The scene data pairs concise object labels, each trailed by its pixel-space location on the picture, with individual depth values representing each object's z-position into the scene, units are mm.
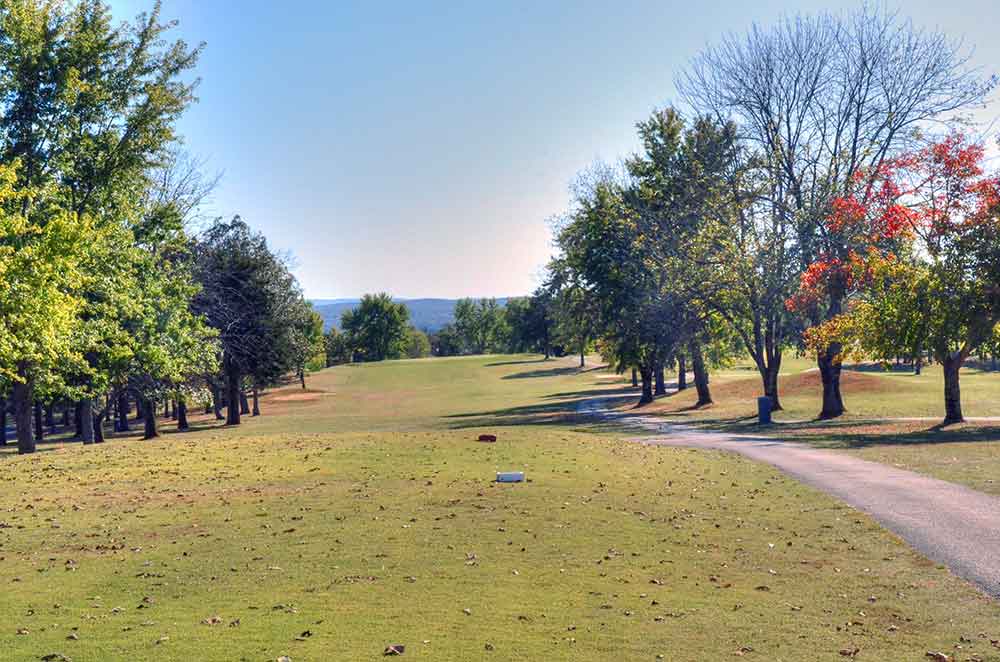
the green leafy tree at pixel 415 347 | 194500
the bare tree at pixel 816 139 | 37406
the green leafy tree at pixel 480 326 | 185750
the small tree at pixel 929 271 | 28688
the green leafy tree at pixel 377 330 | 165750
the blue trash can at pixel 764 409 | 36219
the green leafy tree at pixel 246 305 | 47594
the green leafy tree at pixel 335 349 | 151500
